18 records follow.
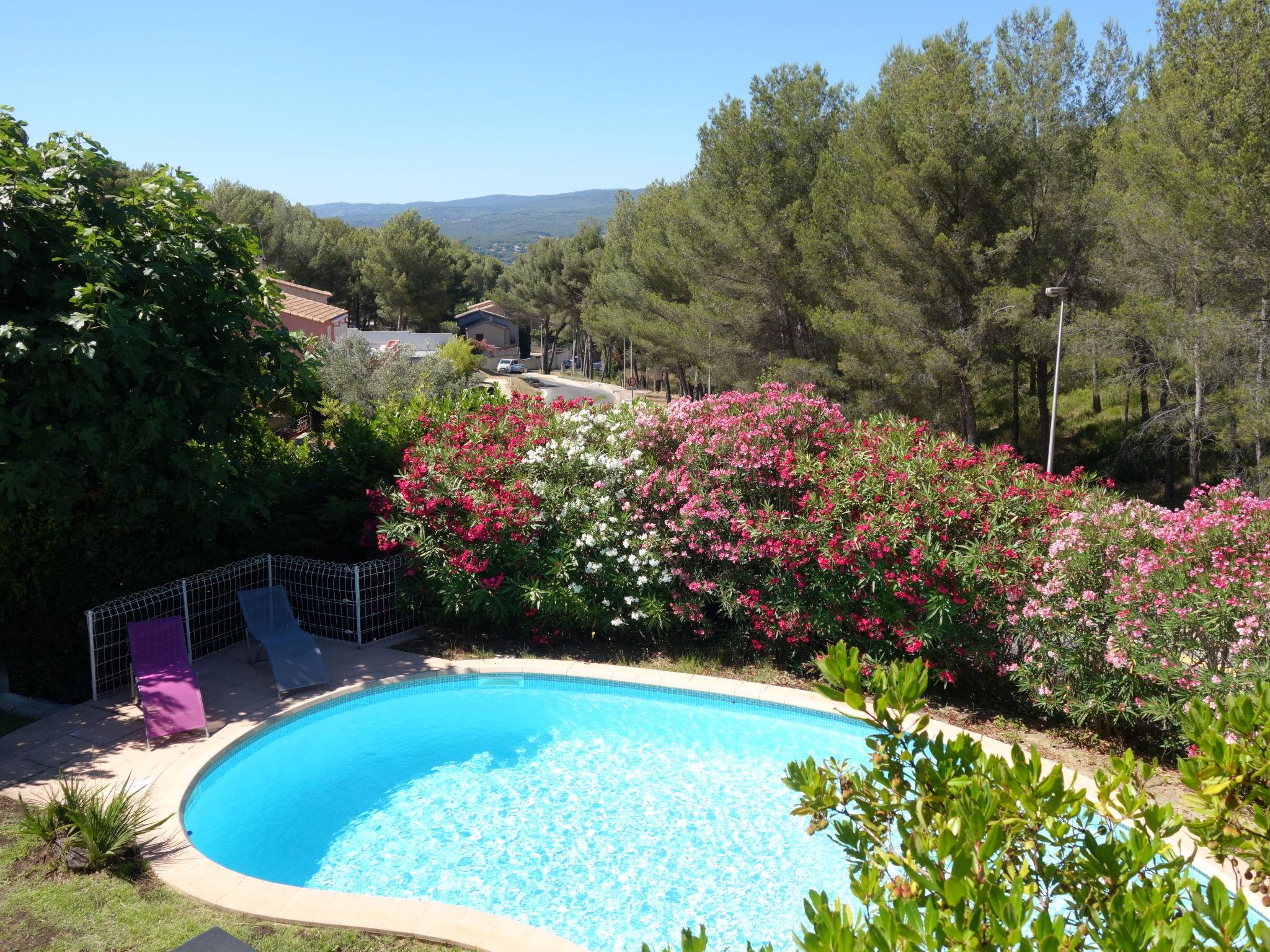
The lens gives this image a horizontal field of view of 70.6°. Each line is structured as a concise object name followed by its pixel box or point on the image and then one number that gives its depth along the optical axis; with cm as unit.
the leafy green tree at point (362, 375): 2462
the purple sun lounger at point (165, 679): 907
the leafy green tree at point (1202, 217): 1636
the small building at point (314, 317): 3431
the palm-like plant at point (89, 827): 667
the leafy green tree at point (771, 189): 2480
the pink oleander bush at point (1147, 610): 759
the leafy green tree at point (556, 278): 6250
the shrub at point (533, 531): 1134
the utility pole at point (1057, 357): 1714
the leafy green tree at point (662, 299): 2730
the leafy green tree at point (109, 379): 911
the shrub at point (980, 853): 235
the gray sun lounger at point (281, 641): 1045
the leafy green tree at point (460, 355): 3903
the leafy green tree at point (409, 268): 5788
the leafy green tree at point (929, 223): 2002
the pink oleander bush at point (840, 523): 962
